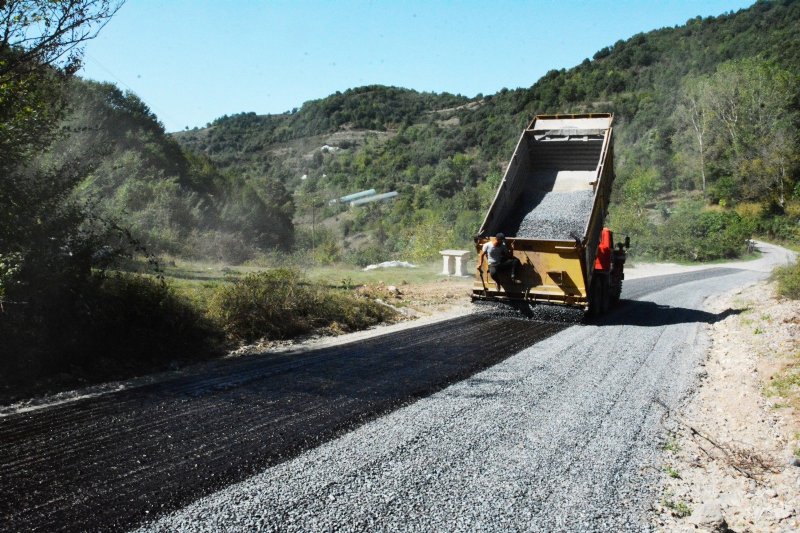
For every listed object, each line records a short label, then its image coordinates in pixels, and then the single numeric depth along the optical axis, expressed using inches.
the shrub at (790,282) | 519.2
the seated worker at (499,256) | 456.1
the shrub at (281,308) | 389.4
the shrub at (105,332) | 280.2
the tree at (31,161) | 288.7
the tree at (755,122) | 1738.4
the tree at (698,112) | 2049.7
